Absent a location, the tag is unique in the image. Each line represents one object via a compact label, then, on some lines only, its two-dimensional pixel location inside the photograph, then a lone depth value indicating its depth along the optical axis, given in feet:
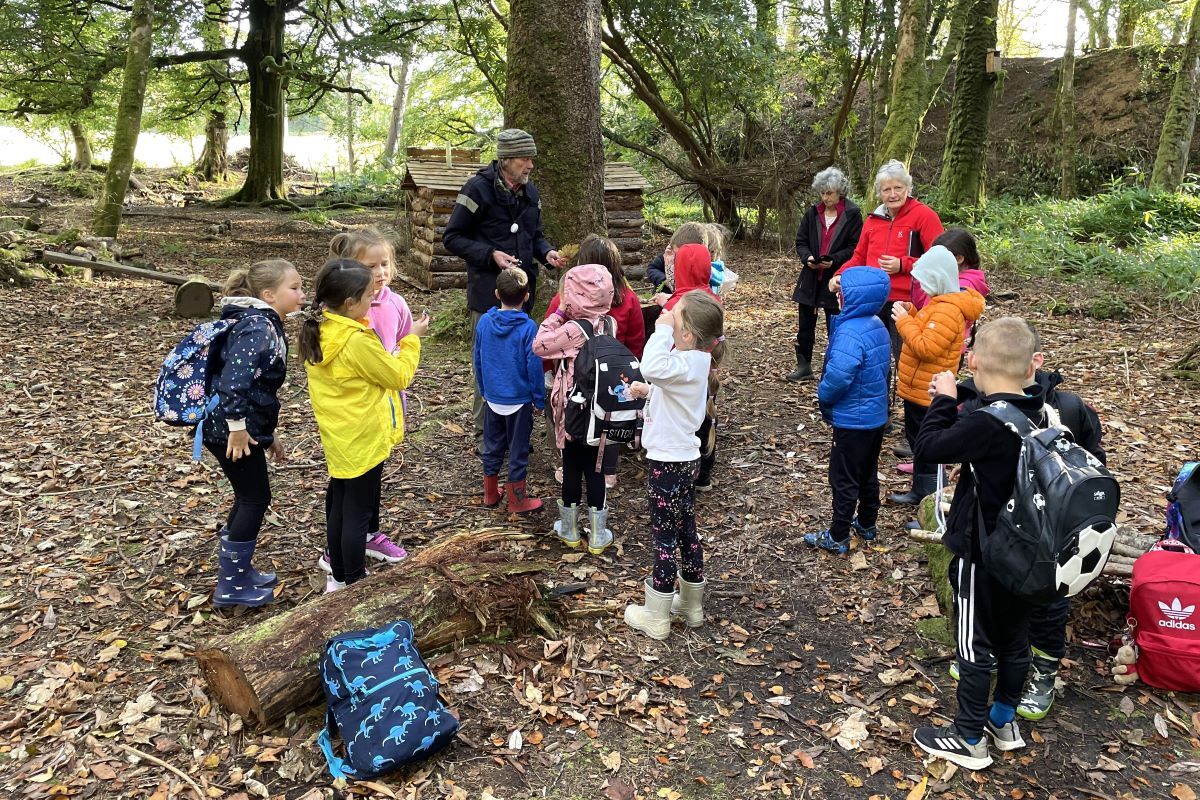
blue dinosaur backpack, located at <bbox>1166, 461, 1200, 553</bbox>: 11.54
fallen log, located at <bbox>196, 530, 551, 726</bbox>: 10.15
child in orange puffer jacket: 14.87
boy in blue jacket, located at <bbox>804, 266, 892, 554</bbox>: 13.96
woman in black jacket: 22.31
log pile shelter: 38.45
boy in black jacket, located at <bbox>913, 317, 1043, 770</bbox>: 9.23
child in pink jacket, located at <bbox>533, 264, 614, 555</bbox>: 14.56
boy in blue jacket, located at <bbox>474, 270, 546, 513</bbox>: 15.16
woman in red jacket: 18.94
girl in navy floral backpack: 11.99
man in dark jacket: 16.60
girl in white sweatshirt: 11.62
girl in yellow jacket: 11.96
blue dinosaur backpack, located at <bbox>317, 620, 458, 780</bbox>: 9.36
